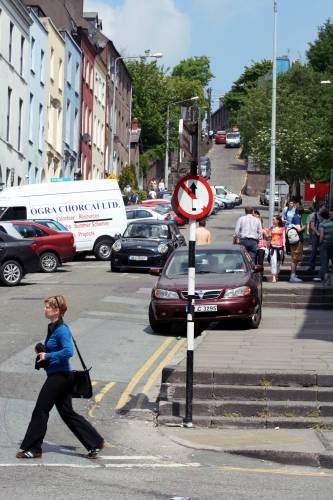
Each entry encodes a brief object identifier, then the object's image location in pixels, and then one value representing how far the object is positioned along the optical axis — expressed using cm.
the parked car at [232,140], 12862
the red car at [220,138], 13725
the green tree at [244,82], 14288
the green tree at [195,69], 14250
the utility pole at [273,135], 4556
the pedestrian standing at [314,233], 2806
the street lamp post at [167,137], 8562
